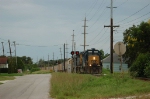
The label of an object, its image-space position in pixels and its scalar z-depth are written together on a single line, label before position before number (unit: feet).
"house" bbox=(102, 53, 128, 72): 293.23
